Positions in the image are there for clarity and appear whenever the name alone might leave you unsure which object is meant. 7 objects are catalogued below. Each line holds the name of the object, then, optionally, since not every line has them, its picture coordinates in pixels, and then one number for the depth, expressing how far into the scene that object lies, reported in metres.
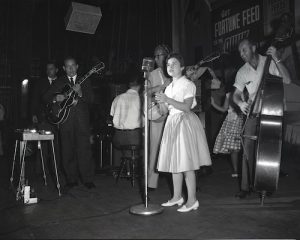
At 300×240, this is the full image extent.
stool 4.94
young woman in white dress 3.30
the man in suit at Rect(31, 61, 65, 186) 5.36
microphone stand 3.24
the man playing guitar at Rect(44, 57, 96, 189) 4.57
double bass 3.20
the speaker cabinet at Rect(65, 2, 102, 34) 7.73
